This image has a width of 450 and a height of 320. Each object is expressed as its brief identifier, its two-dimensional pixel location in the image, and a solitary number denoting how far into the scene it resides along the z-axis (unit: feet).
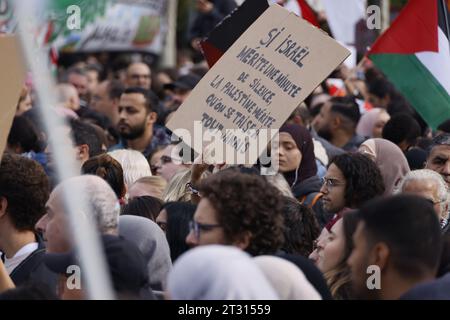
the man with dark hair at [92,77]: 77.96
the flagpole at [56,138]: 15.27
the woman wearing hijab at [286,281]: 19.36
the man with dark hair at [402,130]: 45.69
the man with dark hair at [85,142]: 40.86
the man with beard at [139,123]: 51.88
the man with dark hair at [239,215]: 21.97
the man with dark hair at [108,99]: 62.78
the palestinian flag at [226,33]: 35.83
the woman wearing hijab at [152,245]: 25.83
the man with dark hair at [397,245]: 19.77
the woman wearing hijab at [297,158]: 39.30
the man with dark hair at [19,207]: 28.45
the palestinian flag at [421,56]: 38.83
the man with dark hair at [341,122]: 51.31
